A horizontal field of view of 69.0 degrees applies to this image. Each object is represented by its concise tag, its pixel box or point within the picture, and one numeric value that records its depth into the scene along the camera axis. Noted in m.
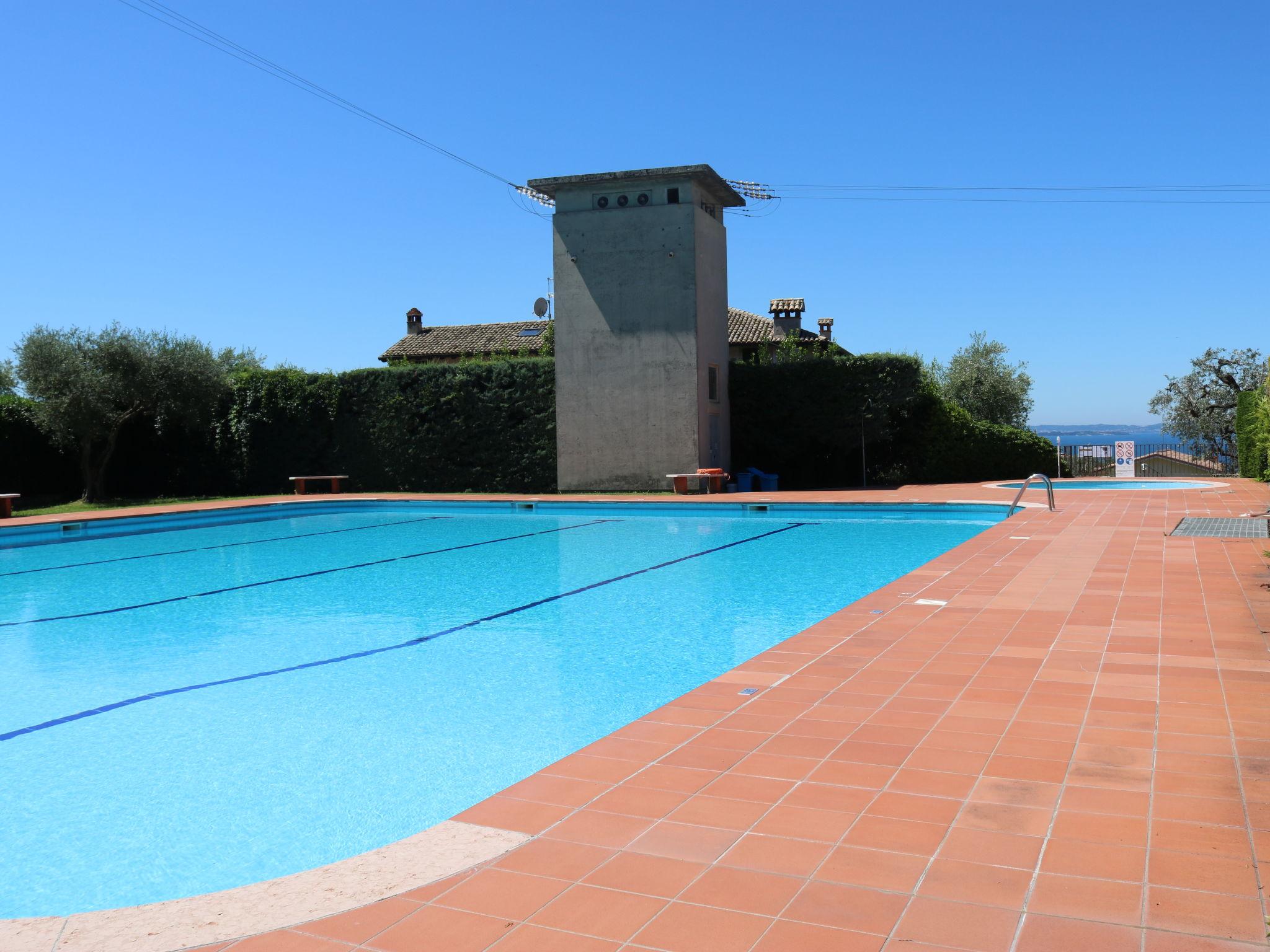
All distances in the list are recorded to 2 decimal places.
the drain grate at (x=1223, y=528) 10.02
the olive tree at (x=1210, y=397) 27.91
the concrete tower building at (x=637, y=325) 17.81
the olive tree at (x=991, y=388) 29.27
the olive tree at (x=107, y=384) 18.95
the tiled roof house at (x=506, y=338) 34.41
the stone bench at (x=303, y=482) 20.16
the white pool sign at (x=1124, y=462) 20.28
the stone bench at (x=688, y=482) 17.83
